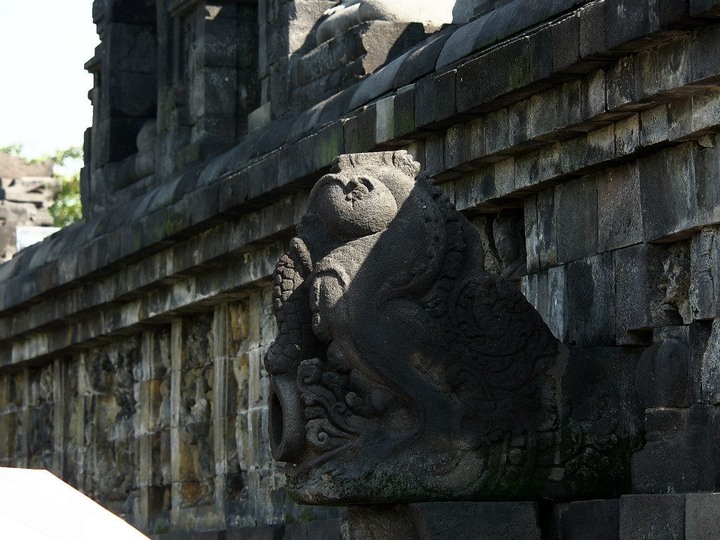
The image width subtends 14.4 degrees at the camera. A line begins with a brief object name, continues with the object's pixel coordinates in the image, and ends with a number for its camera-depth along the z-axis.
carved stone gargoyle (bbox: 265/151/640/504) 11.14
